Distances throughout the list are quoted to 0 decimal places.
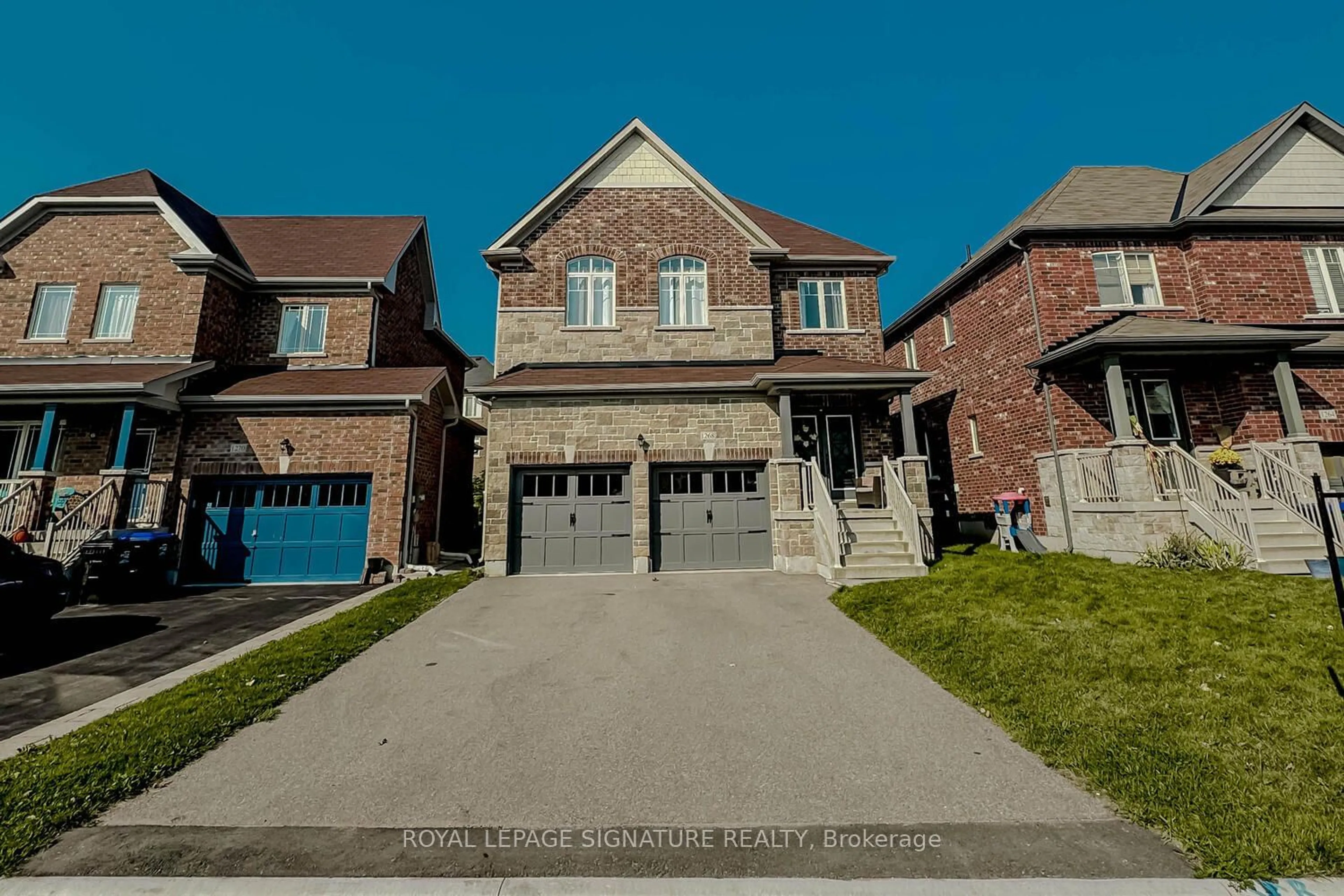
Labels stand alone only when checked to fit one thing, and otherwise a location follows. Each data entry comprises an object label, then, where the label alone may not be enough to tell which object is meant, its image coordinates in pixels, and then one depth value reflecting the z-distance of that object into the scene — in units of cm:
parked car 682
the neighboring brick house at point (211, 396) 1173
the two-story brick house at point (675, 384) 1201
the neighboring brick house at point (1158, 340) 1105
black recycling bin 1001
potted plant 1084
